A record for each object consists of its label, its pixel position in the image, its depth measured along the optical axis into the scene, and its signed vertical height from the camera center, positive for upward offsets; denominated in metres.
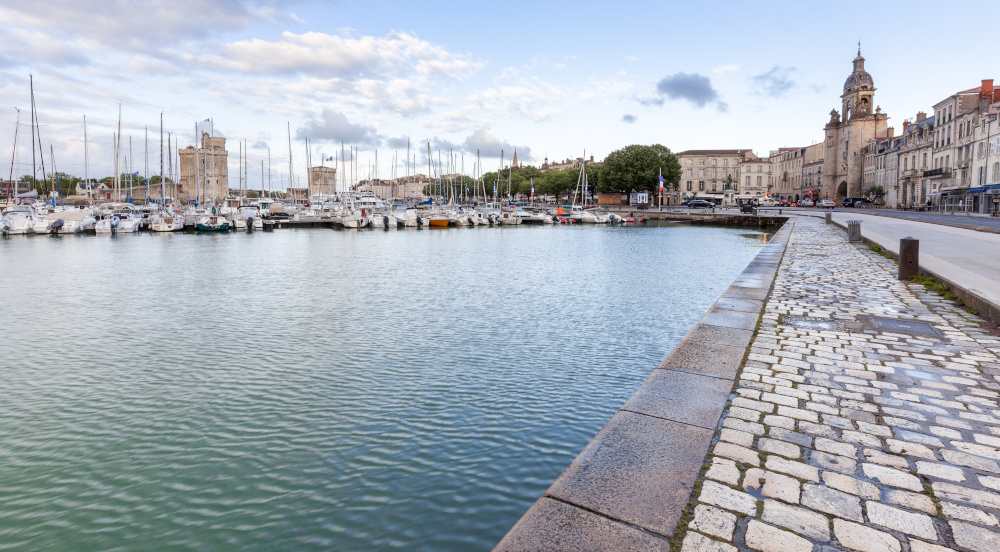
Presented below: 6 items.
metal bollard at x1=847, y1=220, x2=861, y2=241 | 22.88 +0.02
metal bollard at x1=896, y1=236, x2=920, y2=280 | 11.88 -0.55
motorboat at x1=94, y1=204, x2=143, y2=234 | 45.81 +0.04
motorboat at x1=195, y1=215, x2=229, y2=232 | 50.31 +0.15
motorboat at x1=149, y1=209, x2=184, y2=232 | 49.41 +0.20
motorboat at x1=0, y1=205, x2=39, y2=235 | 44.03 +0.04
